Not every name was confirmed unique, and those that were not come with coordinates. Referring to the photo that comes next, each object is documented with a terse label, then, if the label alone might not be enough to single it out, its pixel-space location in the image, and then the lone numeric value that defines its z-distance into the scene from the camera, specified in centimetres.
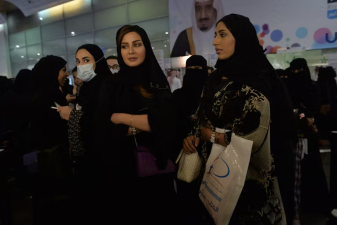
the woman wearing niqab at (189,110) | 180
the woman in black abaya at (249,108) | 133
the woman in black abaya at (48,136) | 201
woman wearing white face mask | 176
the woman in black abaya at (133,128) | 154
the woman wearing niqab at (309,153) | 244
